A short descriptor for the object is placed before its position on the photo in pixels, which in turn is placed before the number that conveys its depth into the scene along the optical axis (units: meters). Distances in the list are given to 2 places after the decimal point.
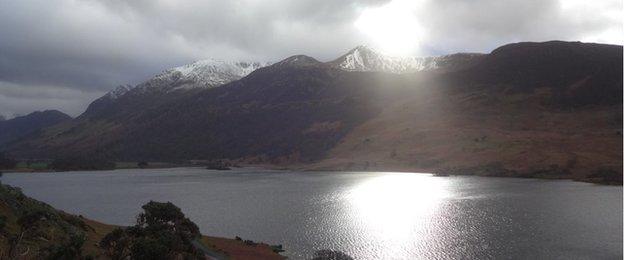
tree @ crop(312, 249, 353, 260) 52.94
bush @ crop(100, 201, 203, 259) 39.03
